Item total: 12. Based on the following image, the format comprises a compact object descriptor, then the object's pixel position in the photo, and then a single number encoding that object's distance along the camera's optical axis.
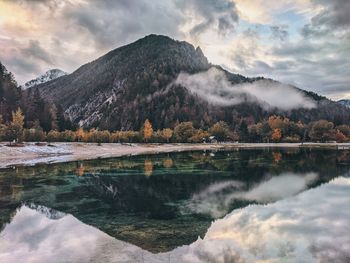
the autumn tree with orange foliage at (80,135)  123.80
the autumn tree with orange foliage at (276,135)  185.35
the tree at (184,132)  164.25
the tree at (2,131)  90.08
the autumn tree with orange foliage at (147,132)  148.38
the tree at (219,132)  186.62
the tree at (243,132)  191.38
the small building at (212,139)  180.48
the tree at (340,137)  186.90
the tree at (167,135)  156.62
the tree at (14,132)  92.88
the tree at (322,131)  181.38
